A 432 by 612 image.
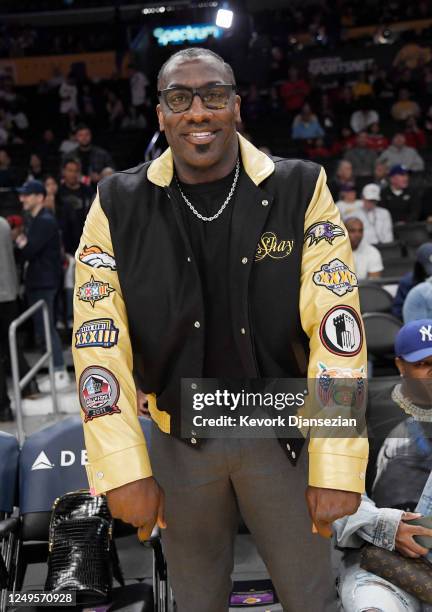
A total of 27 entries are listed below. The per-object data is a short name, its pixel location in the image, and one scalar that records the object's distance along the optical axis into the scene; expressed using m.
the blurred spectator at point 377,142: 13.18
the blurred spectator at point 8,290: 6.55
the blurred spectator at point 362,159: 12.45
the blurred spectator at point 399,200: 10.81
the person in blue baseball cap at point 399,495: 2.79
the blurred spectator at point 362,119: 14.82
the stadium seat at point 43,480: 3.43
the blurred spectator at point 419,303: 4.84
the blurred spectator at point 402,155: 12.64
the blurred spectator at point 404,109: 15.38
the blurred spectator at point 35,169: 12.32
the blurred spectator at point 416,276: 5.67
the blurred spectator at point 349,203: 9.14
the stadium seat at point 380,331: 5.08
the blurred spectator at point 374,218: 9.09
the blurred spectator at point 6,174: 12.41
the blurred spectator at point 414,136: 13.91
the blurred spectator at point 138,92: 16.33
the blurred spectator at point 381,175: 11.27
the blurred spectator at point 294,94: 15.98
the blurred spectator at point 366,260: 7.45
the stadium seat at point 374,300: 5.82
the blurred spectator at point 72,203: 8.31
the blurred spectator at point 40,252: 6.98
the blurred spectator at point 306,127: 14.41
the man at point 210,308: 2.07
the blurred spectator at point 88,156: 10.16
